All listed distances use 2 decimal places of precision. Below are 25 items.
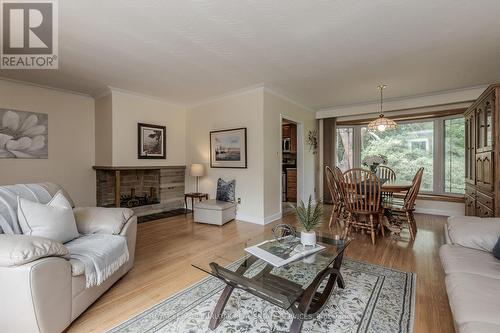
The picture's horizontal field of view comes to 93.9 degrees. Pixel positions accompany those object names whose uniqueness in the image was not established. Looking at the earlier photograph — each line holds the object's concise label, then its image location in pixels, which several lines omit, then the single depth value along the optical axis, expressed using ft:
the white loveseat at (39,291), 4.24
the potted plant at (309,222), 6.08
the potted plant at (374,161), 13.24
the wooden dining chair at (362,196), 9.87
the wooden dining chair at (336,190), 11.06
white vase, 6.07
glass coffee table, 4.23
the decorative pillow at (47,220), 5.57
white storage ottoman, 12.92
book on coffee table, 5.42
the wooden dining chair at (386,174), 13.67
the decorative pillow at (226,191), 14.38
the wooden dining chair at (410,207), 10.07
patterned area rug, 4.98
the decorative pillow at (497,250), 5.18
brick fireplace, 14.83
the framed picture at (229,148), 14.15
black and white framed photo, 14.85
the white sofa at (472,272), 3.40
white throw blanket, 5.35
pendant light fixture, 12.97
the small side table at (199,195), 15.21
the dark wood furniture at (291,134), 18.74
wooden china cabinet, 7.74
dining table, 10.98
